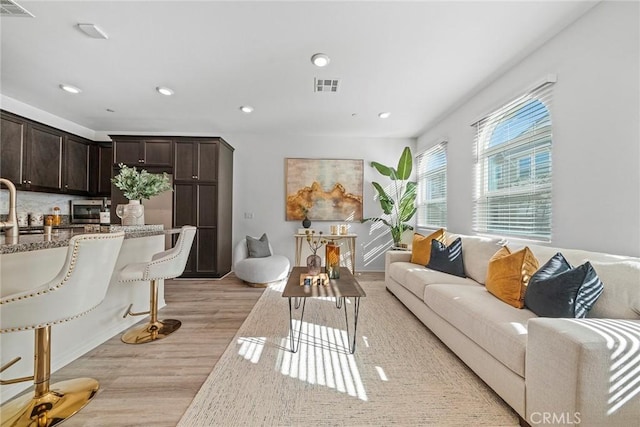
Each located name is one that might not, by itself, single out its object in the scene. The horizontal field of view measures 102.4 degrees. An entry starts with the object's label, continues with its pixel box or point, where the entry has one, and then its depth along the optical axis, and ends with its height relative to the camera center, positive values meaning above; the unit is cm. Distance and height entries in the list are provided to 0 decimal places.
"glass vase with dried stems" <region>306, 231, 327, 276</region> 266 -55
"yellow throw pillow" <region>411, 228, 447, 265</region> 335 -46
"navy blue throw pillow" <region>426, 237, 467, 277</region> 286 -51
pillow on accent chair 432 -61
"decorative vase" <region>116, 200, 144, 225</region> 258 -1
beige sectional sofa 108 -69
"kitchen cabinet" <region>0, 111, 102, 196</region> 340 +79
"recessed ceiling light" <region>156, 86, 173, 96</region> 320 +152
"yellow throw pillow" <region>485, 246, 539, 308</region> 186 -47
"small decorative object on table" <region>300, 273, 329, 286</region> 243 -65
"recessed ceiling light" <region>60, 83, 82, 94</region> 314 +151
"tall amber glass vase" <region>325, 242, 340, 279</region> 270 -51
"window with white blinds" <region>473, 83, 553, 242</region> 238 +48
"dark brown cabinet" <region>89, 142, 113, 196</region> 464 +76
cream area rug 144 -114
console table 467 -54
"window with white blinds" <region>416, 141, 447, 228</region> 427 +48
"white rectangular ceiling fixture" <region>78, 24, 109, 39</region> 211 +151
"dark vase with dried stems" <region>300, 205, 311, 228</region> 492 -13
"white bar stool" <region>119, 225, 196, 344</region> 222 -57
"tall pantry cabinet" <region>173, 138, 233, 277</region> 438 +26
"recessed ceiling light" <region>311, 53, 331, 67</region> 248 +150
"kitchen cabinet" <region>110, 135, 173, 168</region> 436 +102
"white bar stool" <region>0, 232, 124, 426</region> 124 -51
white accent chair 396 -90
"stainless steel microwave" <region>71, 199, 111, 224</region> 452 -1
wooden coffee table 216 -69
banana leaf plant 464 +30
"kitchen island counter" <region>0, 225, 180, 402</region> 155 -81
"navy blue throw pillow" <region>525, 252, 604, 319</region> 147 -46
